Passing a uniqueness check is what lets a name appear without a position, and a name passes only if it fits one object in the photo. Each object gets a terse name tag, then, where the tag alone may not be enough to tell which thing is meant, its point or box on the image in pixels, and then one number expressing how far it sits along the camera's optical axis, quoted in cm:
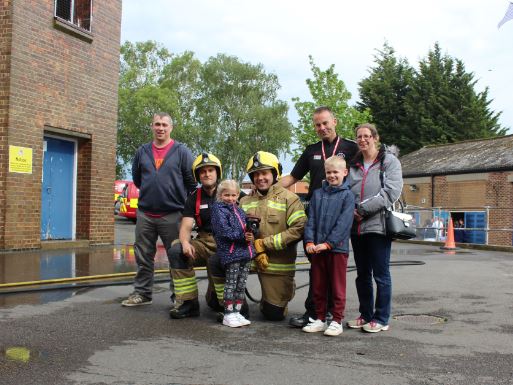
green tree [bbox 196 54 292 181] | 5300
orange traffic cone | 1680
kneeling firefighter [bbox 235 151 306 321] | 575
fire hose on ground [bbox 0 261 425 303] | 701
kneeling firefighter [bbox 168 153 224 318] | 590
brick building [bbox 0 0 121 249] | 1127
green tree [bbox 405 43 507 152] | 4506
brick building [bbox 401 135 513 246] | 2828
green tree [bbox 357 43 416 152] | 4619
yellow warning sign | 1130
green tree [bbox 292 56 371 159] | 3794
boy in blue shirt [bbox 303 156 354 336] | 520
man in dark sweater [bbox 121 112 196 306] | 643
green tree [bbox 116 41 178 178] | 4775
